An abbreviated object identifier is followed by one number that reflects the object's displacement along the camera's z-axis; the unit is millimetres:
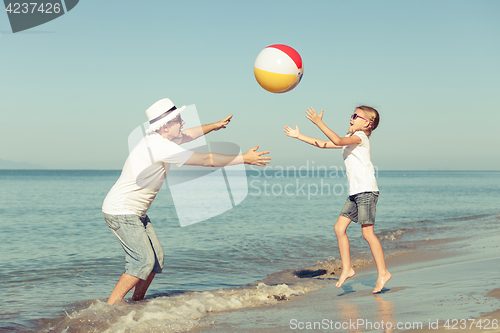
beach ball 5742
